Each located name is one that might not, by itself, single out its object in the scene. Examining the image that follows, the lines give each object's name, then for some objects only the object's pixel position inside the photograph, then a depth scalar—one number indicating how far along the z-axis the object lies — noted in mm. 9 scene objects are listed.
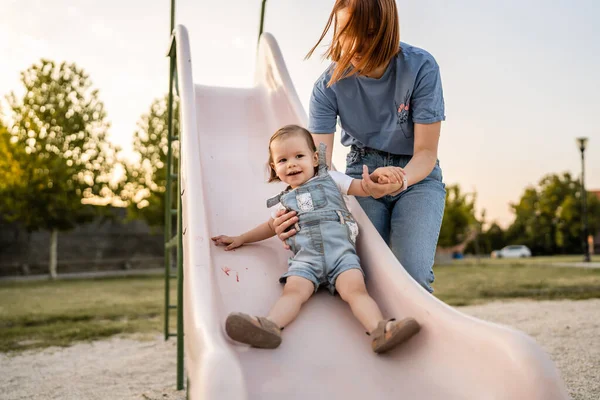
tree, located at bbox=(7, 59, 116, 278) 15375
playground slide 1568
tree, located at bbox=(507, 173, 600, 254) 33750
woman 2250
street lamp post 18844
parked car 36375
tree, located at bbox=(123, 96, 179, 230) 18109
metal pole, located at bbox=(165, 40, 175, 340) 4418
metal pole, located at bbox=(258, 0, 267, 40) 4629
